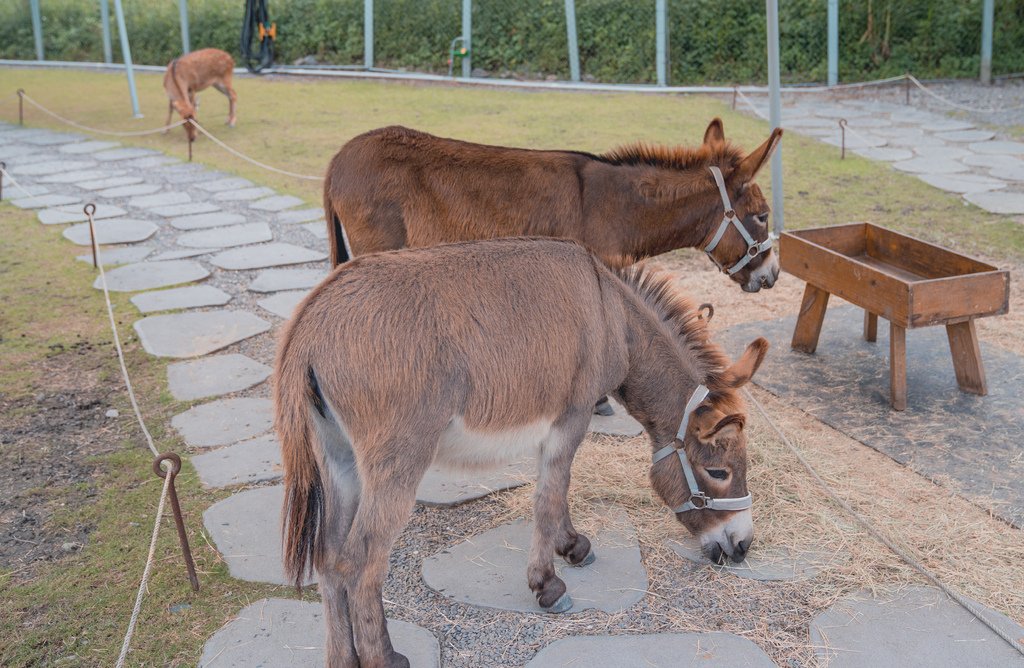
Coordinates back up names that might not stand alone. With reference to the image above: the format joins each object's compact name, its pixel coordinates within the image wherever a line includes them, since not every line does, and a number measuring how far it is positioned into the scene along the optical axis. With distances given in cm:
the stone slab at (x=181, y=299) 620
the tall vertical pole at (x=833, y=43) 1422
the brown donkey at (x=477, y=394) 280
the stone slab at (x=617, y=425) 470
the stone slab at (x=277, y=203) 869
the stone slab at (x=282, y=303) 607
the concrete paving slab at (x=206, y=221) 809
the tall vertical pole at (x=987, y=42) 1320
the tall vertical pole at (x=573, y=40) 1590
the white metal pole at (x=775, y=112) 730
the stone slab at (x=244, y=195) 903
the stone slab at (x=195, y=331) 552
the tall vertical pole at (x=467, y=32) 1661
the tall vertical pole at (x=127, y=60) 1139
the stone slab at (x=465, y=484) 402
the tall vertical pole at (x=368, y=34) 1742
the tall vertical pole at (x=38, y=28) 2027
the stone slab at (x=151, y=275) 660
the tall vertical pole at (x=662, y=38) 1523
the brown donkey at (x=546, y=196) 468
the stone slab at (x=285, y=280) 656
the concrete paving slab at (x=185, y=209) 846
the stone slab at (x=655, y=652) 300
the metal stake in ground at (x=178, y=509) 321
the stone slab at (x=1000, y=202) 798
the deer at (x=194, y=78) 1210
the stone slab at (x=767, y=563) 351
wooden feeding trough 464
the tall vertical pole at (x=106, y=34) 1626
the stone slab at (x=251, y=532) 348
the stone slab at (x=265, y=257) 704
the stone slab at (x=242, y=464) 413
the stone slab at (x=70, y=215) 829
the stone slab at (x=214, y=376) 499
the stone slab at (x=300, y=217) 824
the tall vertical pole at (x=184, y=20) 1794
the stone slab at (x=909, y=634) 300
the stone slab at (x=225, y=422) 450
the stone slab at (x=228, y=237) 759
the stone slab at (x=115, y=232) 766
